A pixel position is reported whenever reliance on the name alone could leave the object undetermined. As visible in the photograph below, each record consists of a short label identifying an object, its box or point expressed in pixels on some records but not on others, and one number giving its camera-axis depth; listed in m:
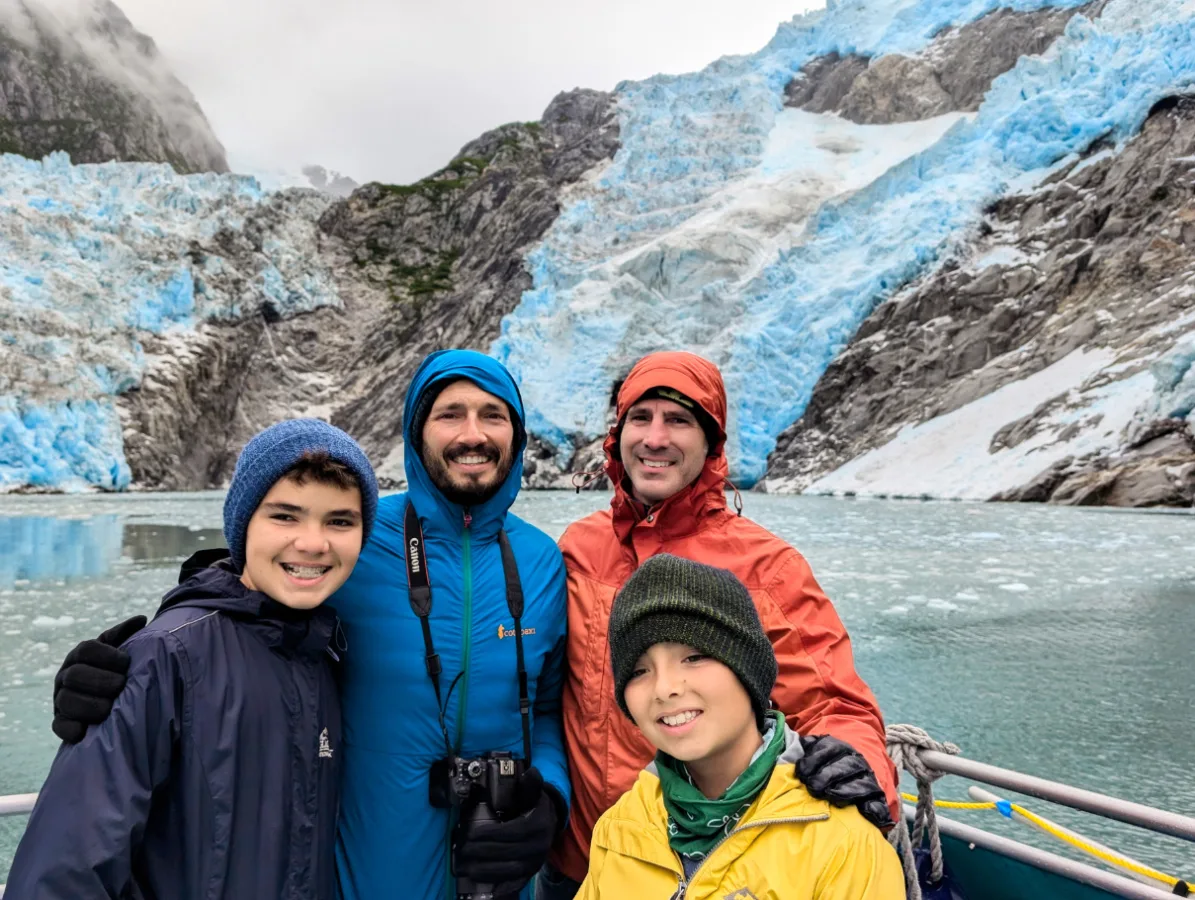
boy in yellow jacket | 1.21
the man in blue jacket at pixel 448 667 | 1.63
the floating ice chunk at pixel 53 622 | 7.30
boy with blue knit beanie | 1.16
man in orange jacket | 1.65
